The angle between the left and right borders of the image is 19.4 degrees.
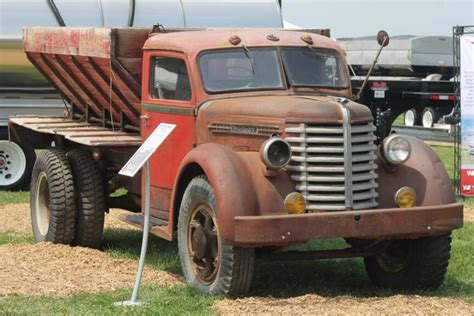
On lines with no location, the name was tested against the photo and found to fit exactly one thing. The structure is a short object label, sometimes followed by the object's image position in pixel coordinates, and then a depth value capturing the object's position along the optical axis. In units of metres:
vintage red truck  9.97
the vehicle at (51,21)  20.16
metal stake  9.89
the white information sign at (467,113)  18.64
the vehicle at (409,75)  28.94
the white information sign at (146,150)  9.84
